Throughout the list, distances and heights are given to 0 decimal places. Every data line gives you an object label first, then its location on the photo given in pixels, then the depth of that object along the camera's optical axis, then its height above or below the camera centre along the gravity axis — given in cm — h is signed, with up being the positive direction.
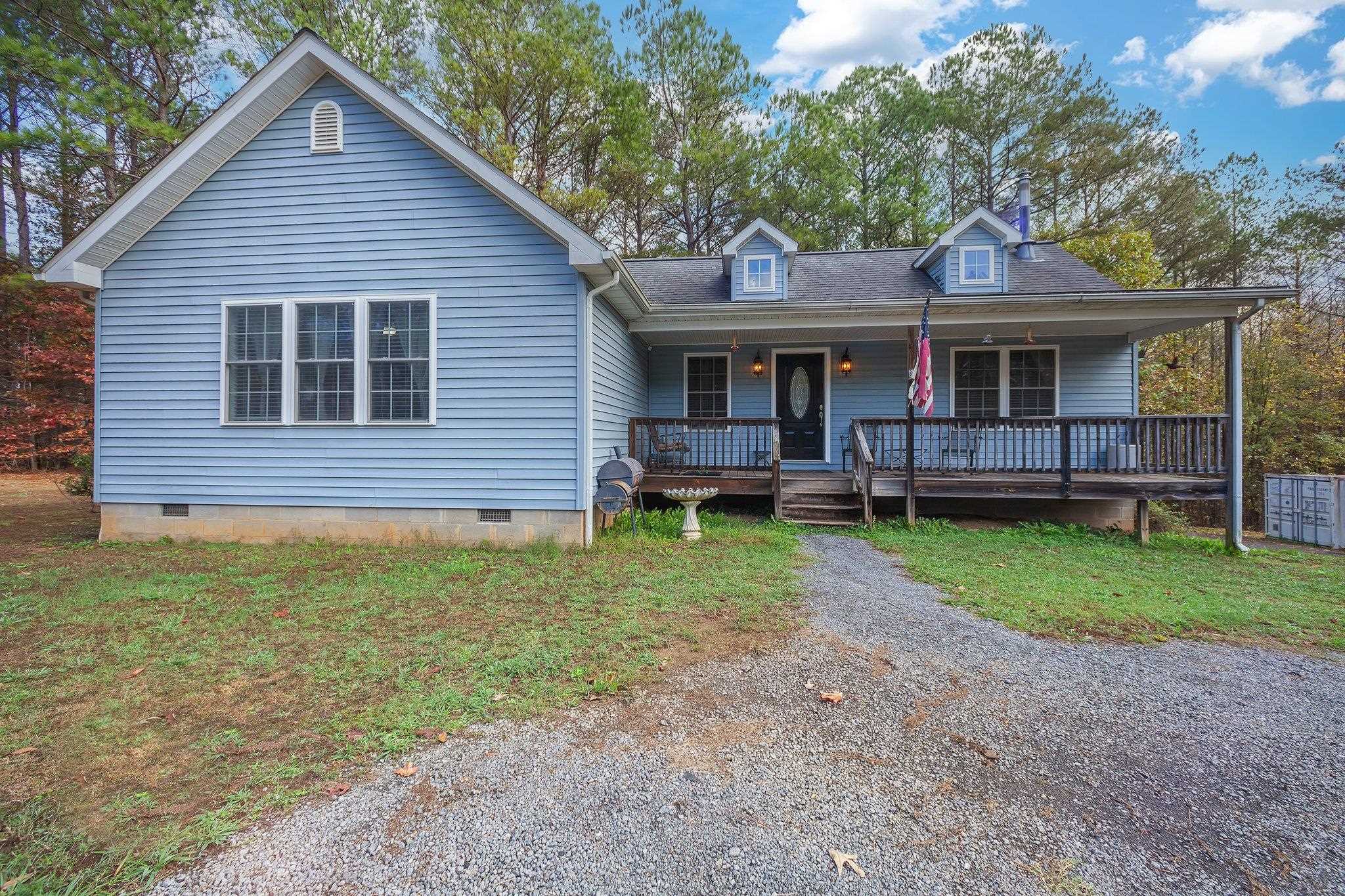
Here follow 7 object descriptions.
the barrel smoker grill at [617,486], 677 -44
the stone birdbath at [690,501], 726 -68
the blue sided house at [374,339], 663 +143
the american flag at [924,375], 720 +104
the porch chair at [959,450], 849 +5
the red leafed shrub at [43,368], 1318 +203
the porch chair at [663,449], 884 +4
